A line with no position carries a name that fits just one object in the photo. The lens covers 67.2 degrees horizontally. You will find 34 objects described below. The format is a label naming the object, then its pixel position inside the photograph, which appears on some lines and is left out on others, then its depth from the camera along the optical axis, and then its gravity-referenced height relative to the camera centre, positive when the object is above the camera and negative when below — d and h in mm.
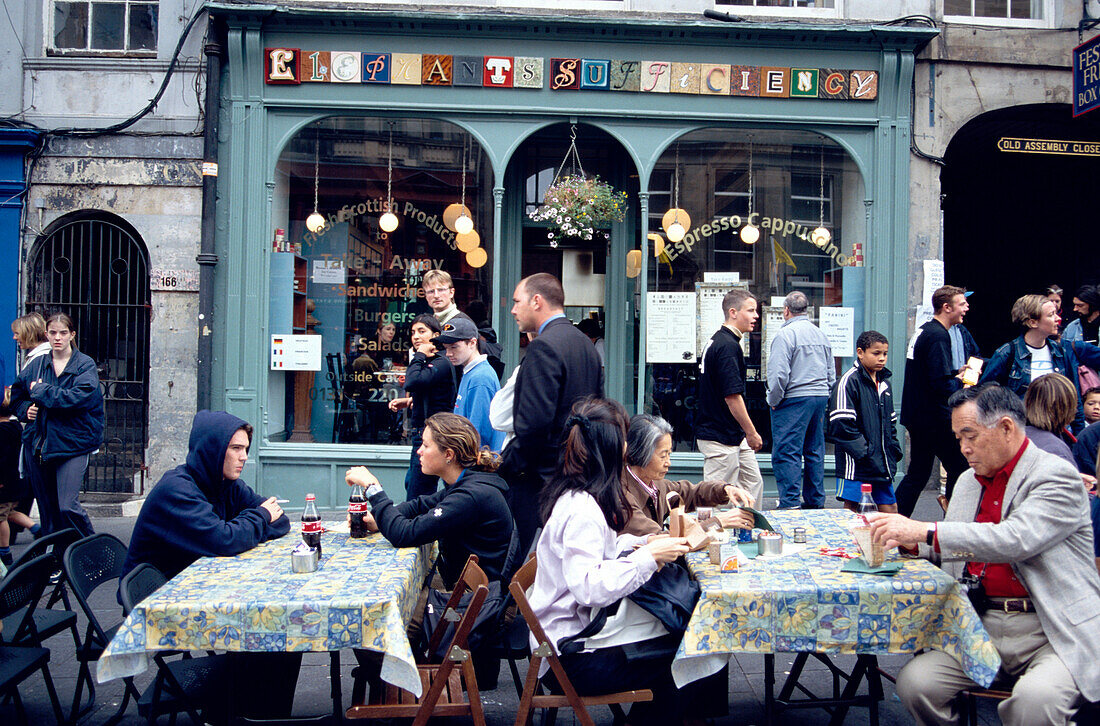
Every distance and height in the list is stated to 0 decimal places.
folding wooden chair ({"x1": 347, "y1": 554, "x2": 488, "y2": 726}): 3137 -1260
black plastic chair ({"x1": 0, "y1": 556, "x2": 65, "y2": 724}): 3357 -1220
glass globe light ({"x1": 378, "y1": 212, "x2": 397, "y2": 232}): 8562 +1509
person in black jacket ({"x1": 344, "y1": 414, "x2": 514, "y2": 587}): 3734 -646
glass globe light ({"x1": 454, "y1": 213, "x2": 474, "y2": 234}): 8477 +1489
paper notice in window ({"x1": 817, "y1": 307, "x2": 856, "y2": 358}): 8398 +442
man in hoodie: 3541 -715
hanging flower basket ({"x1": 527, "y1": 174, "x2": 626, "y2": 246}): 8078 +1606
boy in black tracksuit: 6125 -367
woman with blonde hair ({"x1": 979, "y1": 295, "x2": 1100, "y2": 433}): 6496 +195
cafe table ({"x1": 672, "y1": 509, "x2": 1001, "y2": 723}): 3119 -937
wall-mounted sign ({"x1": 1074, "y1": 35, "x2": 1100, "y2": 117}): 7969 +2906
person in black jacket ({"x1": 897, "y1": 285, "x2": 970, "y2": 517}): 6348 -242
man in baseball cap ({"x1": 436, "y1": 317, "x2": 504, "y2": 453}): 5289 -55
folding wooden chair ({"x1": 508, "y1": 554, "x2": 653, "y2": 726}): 3105 -1228
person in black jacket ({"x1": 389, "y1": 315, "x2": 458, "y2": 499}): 5668 -74
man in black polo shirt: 6473 -208
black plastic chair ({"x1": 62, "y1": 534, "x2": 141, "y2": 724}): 3510 -942
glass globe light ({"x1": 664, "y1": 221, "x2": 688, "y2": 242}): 8516 +1434
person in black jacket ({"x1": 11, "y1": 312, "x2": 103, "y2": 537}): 6055 -416
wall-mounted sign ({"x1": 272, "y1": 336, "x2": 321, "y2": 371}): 8219 +152
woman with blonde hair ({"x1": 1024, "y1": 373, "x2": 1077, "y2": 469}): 4113 -166
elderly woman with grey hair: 3754 -441
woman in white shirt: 3102 -759
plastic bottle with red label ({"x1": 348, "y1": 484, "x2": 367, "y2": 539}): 4078 -741
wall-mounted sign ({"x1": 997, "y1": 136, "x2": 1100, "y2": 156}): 8711 +2435
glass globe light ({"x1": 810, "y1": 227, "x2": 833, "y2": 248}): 8555 +1403
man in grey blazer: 2914 -707
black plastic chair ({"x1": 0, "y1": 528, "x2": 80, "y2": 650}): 3904 -1238
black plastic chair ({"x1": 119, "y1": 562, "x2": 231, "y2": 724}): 3244 -1302
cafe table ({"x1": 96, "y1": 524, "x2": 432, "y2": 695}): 3012 -941
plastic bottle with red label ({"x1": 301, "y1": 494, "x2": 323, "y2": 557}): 3662 -722
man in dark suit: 4340 -94
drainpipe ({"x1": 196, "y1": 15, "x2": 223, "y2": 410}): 8016 +1428
